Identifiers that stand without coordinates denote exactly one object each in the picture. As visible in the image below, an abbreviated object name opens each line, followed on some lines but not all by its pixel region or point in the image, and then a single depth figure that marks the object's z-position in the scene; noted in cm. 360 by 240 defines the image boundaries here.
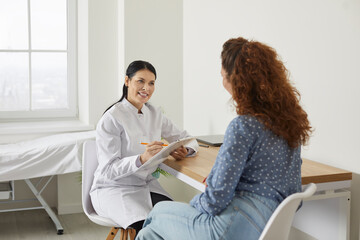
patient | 147
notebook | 270
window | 389
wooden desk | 194
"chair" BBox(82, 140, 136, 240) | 236
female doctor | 219
